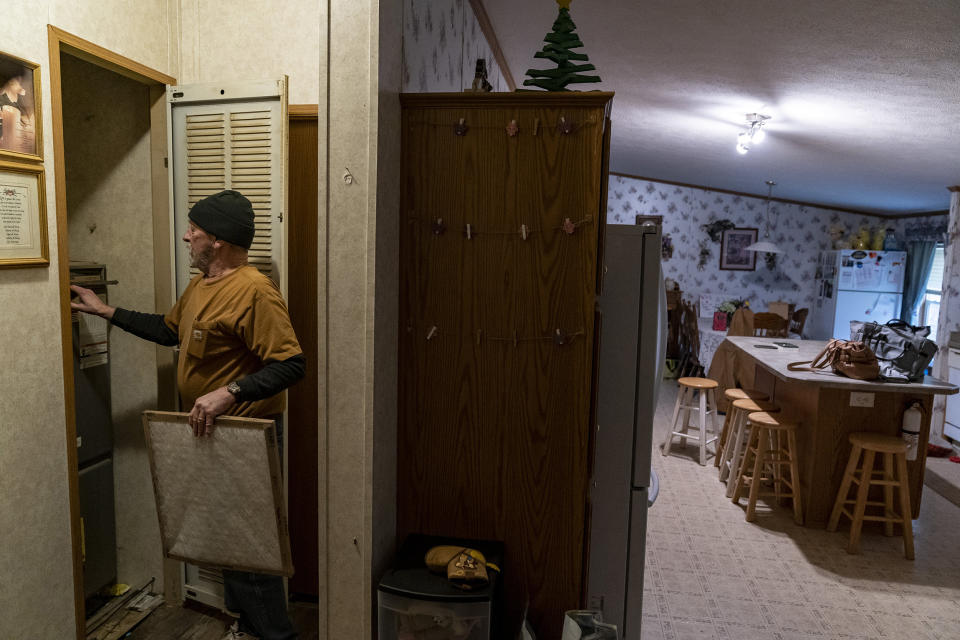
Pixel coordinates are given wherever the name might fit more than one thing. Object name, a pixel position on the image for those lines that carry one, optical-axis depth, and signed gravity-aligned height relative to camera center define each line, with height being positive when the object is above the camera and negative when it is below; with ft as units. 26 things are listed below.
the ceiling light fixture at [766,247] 24.07 +0.92
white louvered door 6.95 +1.17
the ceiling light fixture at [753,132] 13.39 +3.00
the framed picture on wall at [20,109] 5.46 +1.23
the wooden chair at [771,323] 19.49 -1.64
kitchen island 11.41 -2.77
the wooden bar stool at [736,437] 12.97 -3.67
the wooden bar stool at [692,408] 15.35 -3.63
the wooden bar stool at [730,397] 13.74 -2.80
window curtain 23.84 +0.09
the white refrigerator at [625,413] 7.12 -1.69
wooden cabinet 5.62 -0.59
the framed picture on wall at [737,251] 28.45 +0.85
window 23.48 -0.82
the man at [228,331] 5.99 -0.79
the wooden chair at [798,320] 23.02 -1.82
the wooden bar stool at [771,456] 12.09 -3.73
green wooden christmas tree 5.85 +1.96
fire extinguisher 11.33 -2.74
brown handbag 11.60 -1.67
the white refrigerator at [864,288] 24.77 -0.57
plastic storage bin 5.17 -2.90
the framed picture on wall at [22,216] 5.58 +0.29
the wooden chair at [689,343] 23.35 -2.96
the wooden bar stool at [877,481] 10.80 -3.63
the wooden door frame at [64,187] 6.01 +0.69
